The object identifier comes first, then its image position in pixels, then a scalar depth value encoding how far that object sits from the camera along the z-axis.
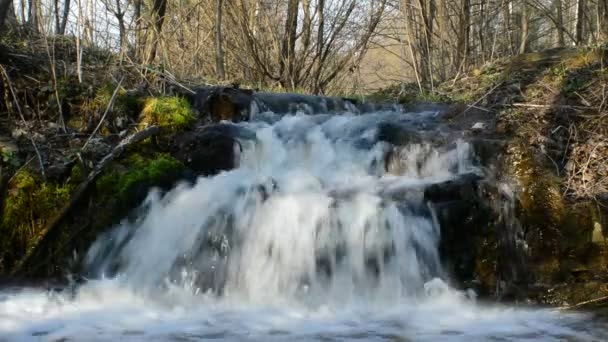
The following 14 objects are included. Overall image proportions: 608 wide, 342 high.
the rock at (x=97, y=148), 5.24
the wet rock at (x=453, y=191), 4.55
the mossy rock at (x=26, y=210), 4.64
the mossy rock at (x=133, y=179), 4.92
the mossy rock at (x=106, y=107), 5.68
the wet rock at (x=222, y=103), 6.41
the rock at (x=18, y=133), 5.19
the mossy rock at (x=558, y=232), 4.31
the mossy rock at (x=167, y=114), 5.75
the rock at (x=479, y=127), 5.61
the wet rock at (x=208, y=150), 5.51
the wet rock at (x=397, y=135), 5.70
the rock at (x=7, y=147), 4.94
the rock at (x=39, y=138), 5.25
